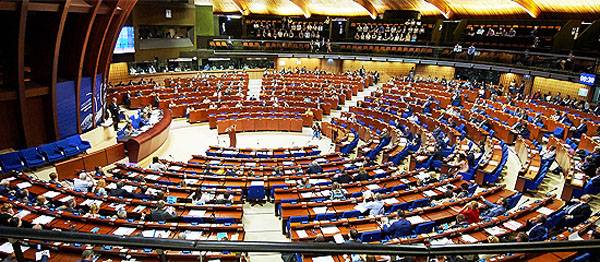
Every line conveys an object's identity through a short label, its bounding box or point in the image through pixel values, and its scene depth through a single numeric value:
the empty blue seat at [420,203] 13.15
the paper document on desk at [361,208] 12.39
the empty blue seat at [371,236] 10.75
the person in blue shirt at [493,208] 12.09
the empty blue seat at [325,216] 12.23
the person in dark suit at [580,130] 22.27
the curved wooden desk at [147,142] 19.41
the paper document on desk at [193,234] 10.60
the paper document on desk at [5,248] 8.50
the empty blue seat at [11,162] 16.37
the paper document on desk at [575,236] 9.71
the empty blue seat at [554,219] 11.29
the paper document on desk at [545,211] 12.05
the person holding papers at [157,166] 16.77
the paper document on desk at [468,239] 10.26
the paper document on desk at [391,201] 13.24
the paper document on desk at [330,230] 11.06
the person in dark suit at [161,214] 11.62
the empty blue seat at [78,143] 19.20
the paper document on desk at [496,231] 10.64
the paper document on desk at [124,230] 10.45
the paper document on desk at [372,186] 14.93
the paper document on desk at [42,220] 10.58
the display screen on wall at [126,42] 35.25
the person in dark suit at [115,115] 24.45
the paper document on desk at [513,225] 10.94
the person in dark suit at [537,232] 9.99
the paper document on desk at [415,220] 11.65
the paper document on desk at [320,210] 12.44
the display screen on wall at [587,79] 27.56
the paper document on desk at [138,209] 12.17
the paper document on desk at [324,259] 9.40
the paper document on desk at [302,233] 10.81
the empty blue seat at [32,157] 17.04
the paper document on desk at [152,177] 15.68
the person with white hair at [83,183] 14.13
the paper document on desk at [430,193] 13.86
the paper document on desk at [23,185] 13.39
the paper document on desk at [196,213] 12.12
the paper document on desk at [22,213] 10.97
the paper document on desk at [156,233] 10.48
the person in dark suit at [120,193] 13.59
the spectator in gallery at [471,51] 38.56
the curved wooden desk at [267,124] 26.67
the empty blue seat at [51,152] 17.78
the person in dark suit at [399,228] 10.97
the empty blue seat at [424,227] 11.43
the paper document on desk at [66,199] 12.56
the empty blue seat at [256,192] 14.98
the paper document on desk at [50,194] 12.83
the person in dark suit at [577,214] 11.48
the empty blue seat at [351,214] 12.34
